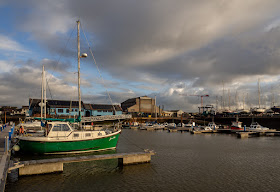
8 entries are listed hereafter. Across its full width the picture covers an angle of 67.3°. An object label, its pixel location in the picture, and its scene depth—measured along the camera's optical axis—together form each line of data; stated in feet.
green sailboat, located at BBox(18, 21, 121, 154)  76.33
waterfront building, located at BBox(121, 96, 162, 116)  395.67
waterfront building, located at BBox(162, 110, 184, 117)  464.57
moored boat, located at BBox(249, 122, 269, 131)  190.29
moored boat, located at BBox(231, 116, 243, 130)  204.91
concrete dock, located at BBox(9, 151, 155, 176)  54.13
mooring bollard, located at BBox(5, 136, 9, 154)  68.00
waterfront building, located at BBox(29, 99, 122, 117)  291.38
